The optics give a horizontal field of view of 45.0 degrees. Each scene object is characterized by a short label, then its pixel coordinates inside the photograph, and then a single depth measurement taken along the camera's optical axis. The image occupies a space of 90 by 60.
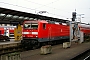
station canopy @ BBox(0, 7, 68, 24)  12.19
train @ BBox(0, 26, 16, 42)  24.08
